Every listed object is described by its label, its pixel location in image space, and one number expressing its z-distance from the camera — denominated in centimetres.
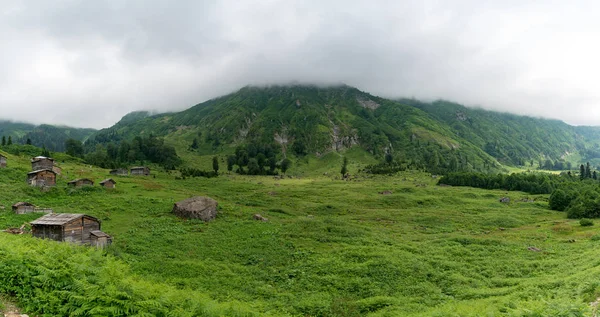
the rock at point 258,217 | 6725
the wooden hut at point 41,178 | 7412
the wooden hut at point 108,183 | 8196
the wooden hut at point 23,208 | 5581
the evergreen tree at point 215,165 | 17600
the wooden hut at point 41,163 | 9181
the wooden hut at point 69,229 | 4491
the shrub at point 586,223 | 7056
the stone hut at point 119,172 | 11760
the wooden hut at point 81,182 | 7888
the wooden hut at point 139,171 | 12731
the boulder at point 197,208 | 6340
